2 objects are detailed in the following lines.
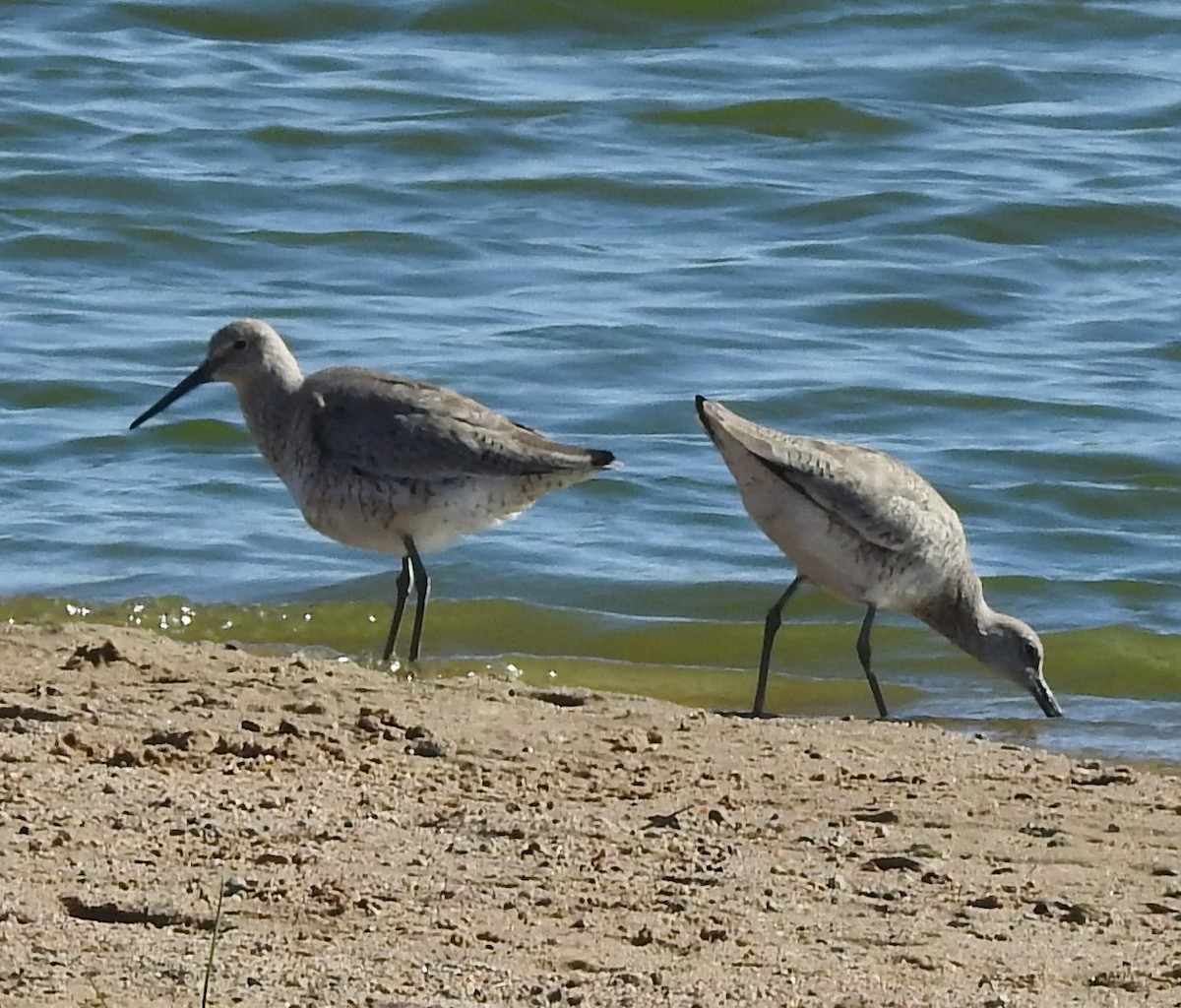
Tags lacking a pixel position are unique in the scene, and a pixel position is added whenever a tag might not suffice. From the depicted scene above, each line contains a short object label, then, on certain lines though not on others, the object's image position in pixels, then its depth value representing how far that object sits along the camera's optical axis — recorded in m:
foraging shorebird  16.69
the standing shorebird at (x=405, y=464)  17.53
